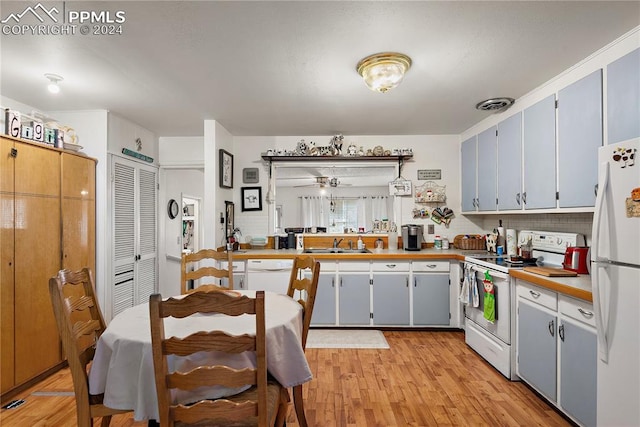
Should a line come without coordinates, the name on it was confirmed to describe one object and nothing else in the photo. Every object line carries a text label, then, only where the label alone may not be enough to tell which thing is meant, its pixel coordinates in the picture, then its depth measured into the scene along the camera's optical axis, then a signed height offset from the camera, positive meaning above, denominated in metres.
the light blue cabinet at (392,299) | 3.70 -0.98
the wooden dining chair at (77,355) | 1.42 -0.65
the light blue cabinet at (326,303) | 3.72 -1.02
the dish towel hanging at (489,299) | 2.78 -0.75
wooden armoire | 2.35 -0.24
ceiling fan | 4.41 +0.43
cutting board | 2.22 -0.42
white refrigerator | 1.43 -0.32
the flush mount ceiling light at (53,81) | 2.47 +1.05
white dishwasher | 3.71 -0.68
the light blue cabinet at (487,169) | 3.41 +0.48
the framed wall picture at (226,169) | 3.84 +0.56
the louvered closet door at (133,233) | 3.50 -0.21
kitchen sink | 3.98 -0.47
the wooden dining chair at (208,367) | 1.20 -0.56
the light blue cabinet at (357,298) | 3.72 -0.97
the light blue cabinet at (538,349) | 2.14 -0.96
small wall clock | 4.59 +0.09
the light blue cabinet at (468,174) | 3.88 +0.48
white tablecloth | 1.35 -0.62
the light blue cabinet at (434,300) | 3.69 -0.99
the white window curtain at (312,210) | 4.41 +0.05
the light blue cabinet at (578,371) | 1.80 -0.93
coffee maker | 4.01 -0.31
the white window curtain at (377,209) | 4.39 +0.06
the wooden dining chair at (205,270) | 2.41 -0.42
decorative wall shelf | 4.25 +0.74
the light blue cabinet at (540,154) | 2.54 +0.48
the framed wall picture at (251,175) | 4.36 +0.53
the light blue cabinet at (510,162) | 2.99 +0.48
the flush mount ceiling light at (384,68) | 2.17 +1.00
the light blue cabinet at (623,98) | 1.85 +0.68
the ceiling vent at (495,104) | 3.01 +1.04
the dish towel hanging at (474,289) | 3.03 -0.73
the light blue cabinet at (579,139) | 2.13 +0.51
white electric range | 2.61 -0.72
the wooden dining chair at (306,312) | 1.84 -0.57
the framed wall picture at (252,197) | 4.37 +0.23
